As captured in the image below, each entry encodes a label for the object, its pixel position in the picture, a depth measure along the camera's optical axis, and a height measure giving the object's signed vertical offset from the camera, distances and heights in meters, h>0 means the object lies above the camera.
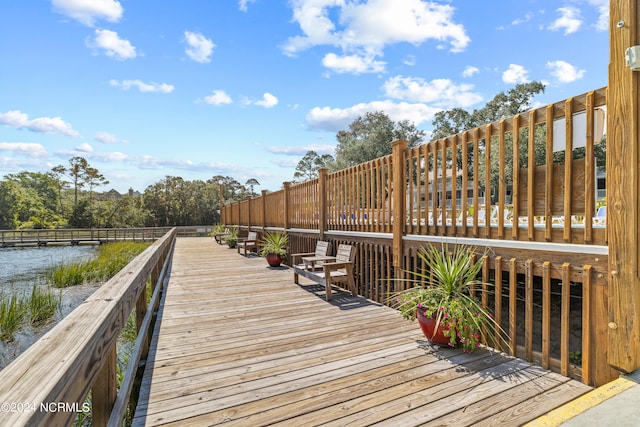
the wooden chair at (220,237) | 14.69 -0.98
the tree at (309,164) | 46.59 +7.81
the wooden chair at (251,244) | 10.47 -0.90
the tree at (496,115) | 18.44 +8.32
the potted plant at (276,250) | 8.10 -0.85
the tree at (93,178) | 44.56 +5.42
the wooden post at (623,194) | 2.11 +0.16
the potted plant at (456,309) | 2.83 -0.85
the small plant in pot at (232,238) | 13.00 -0.89
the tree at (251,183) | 63.03 +6.75
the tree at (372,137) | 27.45 +7.17
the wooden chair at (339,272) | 4.84 -0.91
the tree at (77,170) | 43.12 +6.38
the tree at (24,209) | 37.84 +0.94
